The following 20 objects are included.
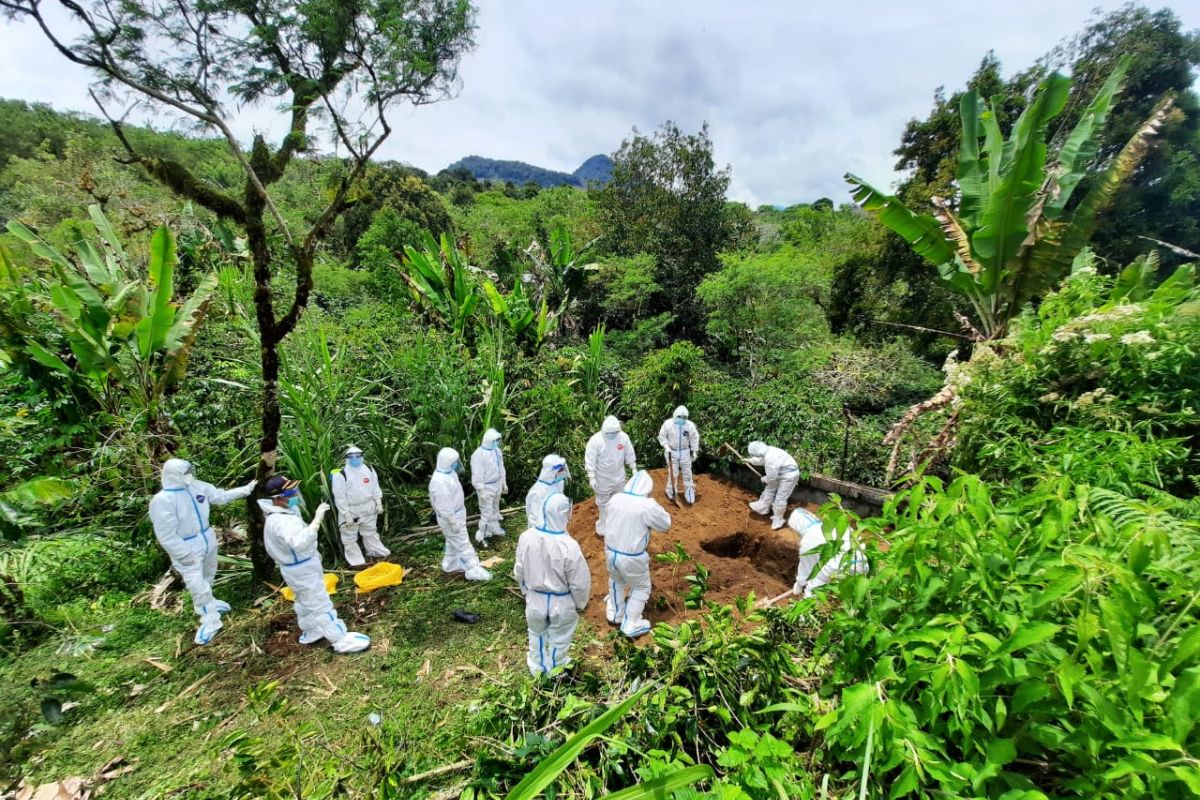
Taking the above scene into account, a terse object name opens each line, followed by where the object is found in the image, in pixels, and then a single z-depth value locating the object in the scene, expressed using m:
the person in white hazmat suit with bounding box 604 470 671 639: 4.54
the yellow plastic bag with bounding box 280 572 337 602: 5.21
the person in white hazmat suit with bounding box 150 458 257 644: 4.54
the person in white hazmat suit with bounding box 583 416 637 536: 6.61
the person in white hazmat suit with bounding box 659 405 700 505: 7.03
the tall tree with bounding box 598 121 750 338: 12.86
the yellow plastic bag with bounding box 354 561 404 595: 5.42
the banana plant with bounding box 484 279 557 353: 8.82
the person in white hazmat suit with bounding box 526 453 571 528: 5.20
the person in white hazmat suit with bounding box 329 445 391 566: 5.65
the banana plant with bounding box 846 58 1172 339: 4.91
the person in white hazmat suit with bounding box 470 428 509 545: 6.39
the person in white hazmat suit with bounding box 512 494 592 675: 4.02
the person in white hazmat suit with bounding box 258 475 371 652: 4.25
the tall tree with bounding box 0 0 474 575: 3.97
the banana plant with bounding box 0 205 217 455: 4.79
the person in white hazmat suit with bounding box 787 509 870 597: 4.13
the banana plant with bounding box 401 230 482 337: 8.63
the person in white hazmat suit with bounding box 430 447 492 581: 5.66
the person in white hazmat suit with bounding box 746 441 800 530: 6.38
